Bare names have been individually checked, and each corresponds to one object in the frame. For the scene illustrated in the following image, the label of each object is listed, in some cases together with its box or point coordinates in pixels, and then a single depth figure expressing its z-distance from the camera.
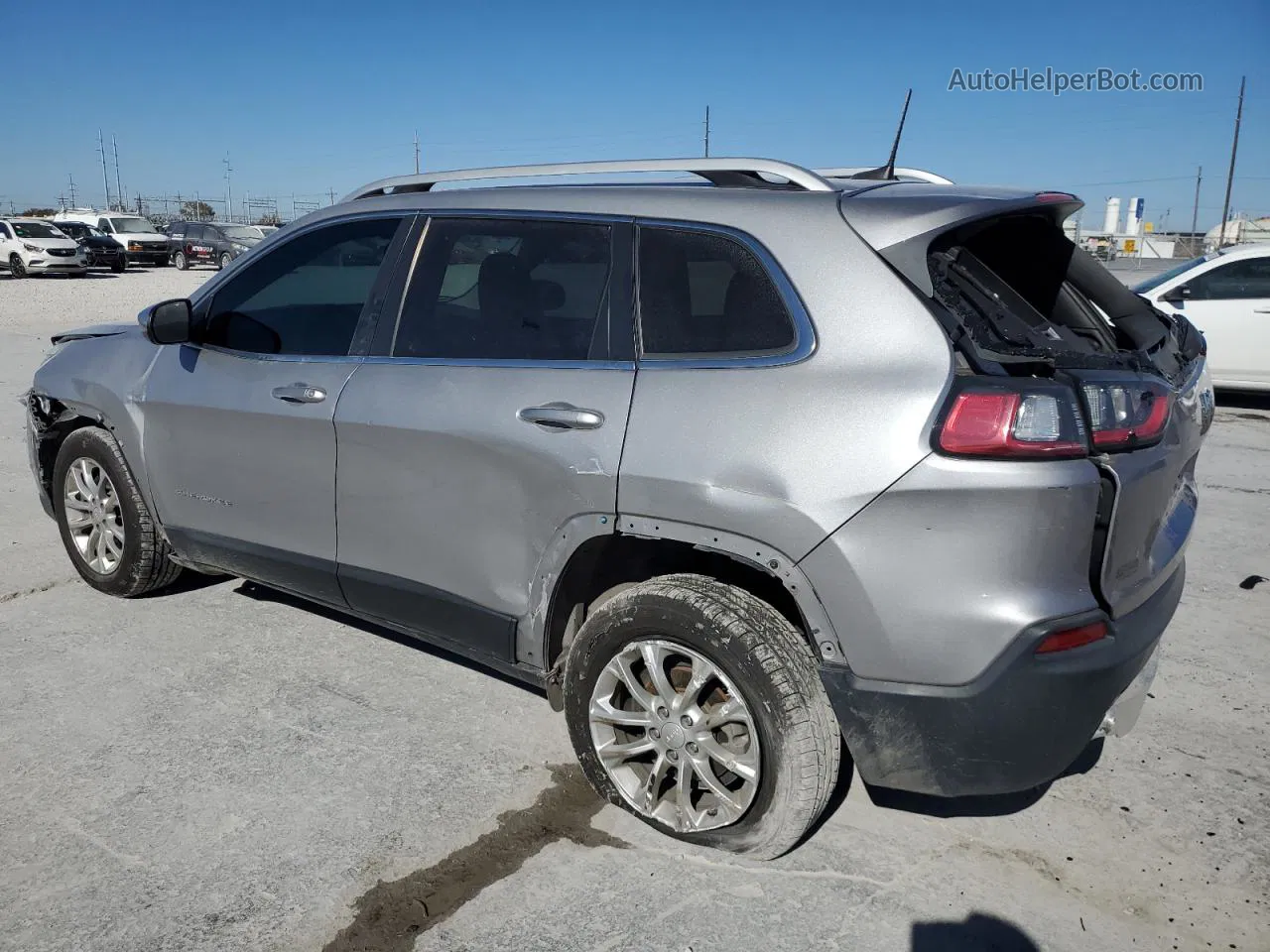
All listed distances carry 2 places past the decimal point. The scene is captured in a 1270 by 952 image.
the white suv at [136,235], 36.56
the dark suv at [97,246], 33.62
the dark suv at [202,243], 36.28
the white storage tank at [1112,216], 82.50
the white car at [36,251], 29.62
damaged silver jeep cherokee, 2.47
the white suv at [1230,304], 10.51
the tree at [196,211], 66.81
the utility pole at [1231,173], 54.94
